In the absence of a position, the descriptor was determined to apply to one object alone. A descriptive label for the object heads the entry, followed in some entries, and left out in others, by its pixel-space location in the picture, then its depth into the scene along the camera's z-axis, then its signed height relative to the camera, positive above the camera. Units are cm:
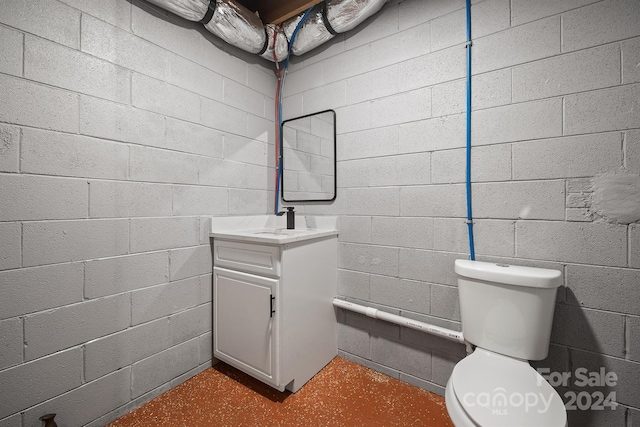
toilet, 81 -58
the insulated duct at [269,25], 149 +122
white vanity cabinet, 138 -54
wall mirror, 188 +43
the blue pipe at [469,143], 137 +37
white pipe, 138 -63
